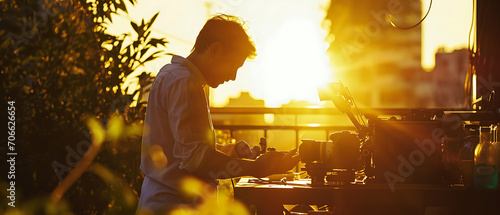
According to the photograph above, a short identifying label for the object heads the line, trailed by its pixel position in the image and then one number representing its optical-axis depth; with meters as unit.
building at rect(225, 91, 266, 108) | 46.43
